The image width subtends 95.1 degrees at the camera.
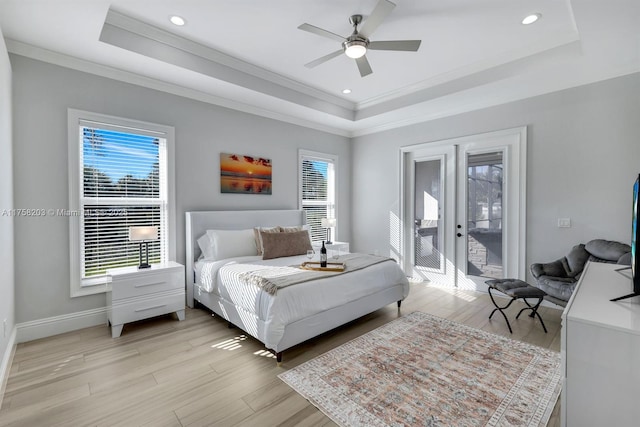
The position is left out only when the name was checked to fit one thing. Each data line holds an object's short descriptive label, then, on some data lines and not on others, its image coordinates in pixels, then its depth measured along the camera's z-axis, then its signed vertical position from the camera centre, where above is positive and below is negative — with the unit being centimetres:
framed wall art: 429 +53
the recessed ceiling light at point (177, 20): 277 +181
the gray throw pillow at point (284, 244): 375 -47
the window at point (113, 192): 313 +20
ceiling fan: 246 +152
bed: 250 -82
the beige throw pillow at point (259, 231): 396 -32
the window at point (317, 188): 540 +39
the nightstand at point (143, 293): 297 -91
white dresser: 117 -66
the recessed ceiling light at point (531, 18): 272 +180
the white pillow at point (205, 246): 376 -48
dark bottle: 316 -54
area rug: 187 -131
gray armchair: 303 -67
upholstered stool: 306 -87
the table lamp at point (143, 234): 313 -28
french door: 413 -1
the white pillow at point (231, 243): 370 -45
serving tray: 305 -62
